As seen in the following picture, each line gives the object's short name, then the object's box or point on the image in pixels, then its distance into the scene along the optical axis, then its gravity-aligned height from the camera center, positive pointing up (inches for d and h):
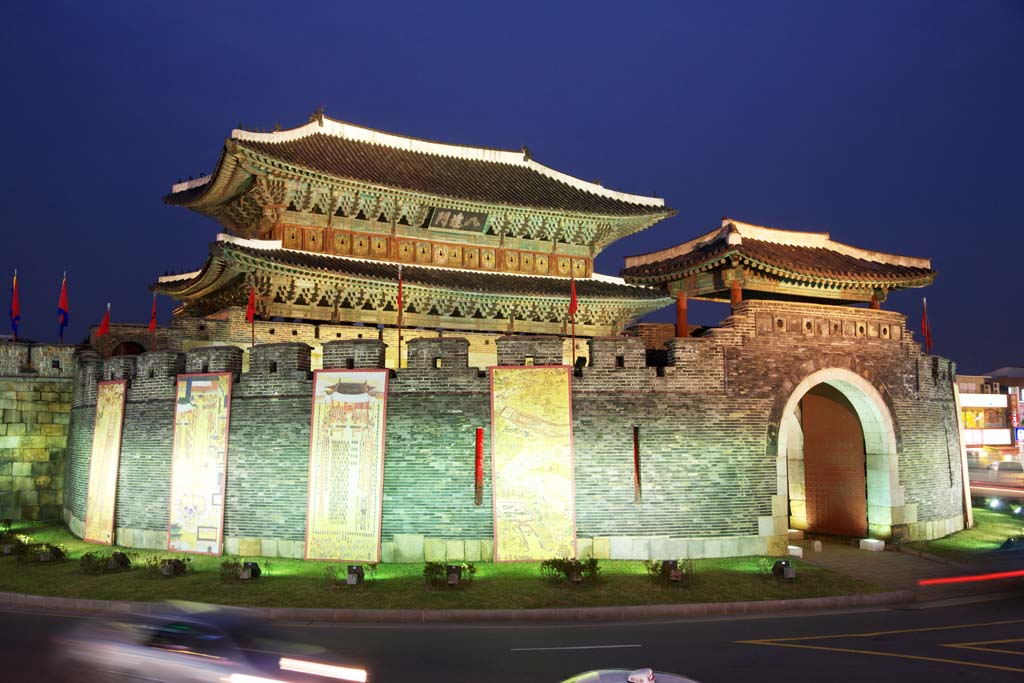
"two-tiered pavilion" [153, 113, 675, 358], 822.5 +273.8
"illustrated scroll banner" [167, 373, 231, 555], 592.1 -9.5
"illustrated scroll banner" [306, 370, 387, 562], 553.0 -9.1
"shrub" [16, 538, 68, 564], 566.3 -77.7
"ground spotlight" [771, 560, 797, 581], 497.4 -76.2
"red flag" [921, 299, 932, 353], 744.7 +125.1
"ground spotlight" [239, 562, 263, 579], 498.6 -78.8
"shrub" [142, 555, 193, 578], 515.2 -80.0
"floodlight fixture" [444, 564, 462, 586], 474.0 -75.8
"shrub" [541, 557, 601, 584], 484.1 -74.9
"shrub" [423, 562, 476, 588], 477.1 -76.9
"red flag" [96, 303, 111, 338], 798.7 +133.2
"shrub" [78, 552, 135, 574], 532.7 -79.7
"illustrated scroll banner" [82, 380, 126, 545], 650.2 -11.2
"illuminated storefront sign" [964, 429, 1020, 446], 1931.6 +49.6
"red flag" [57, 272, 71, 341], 793.6 +150.6
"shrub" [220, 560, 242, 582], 501.0 -79.1
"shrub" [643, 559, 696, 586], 481.4 -76.4
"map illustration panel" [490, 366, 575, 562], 543.8 -6.5
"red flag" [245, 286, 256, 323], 733.0 +141.9
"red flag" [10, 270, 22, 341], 792.3 +146.8
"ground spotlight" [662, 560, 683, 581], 481.1 -74.7
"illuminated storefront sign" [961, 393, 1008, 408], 1967.3 +148.6
